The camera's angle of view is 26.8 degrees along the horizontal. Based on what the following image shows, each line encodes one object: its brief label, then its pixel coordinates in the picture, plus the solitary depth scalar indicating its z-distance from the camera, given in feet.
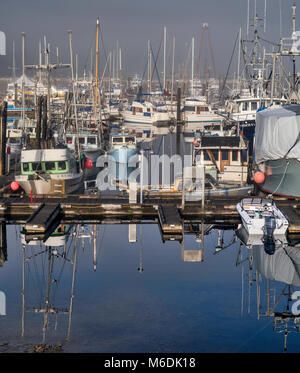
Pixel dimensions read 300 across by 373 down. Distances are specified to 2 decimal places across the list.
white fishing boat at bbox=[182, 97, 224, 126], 327.47
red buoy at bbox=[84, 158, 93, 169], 143.13
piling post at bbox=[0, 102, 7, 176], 138.00
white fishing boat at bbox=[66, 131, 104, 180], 154.27
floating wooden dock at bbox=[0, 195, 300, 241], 112.16
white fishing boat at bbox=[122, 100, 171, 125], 326.65
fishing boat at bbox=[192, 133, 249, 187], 134.00
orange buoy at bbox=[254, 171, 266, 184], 121.70
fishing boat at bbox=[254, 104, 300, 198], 115.44
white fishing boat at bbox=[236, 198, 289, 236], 101.76
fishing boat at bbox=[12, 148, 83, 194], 122.93
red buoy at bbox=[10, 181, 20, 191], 123.75
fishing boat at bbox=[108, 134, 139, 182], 156.66
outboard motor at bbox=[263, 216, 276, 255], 101.60
